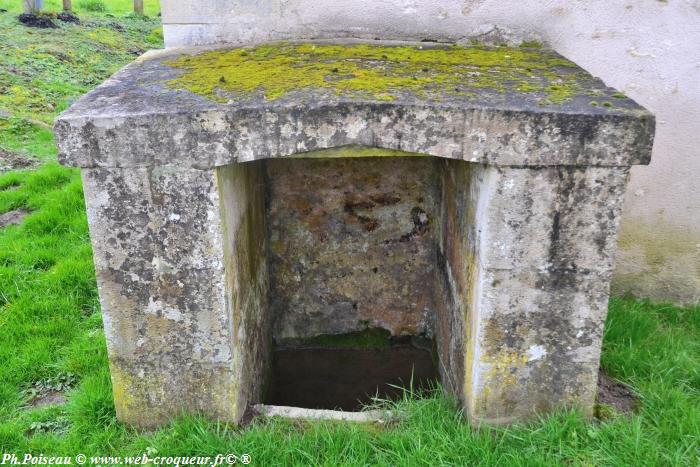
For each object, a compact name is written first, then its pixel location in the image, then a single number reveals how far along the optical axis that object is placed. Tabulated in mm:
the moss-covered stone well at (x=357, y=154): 2338
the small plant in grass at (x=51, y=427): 2855
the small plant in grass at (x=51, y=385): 3203
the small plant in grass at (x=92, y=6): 14102
